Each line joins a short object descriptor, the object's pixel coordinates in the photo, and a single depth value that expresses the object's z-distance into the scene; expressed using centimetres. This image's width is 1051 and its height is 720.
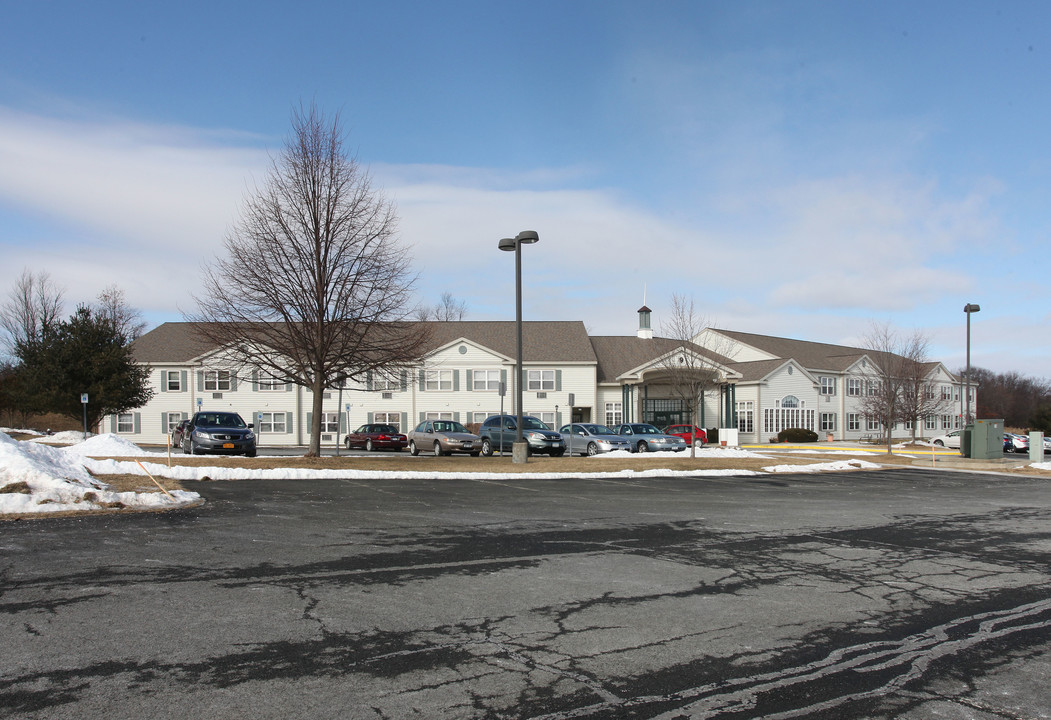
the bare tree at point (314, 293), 2347
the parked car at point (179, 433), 3101
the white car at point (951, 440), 4394
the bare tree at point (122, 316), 5764
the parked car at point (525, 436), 2981
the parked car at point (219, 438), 2688
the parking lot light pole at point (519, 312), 2278
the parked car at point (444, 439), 3139
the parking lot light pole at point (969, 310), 3316
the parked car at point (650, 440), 3128
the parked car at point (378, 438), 3912
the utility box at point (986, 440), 3062
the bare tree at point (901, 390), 3891
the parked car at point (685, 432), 4003
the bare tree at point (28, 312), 6525
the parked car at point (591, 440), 3059
